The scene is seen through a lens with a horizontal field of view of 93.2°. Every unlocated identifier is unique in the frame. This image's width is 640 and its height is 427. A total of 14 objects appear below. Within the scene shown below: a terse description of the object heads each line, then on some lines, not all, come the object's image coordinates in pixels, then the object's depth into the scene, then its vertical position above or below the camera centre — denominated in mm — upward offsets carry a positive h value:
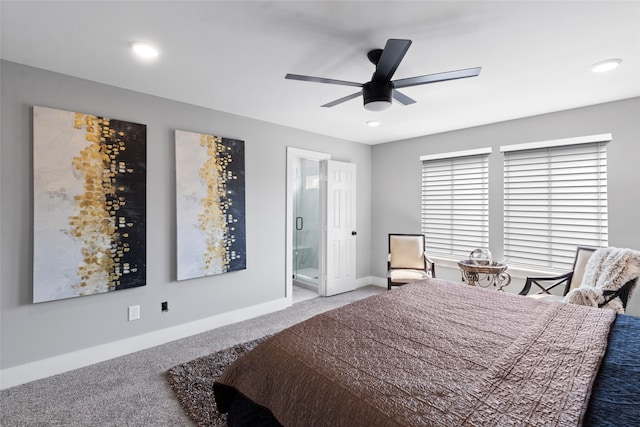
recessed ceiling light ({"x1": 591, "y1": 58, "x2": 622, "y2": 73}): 2309 +1157
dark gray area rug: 1976 -1310
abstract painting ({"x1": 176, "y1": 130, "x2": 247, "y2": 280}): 3135 +90
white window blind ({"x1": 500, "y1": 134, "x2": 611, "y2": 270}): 3281 +159
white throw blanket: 2436 -545
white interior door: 4680 -205
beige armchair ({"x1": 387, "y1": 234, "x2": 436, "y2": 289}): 4215 -621
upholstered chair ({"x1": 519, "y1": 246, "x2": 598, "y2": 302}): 3008 -672
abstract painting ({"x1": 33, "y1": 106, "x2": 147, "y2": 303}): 2389 +74
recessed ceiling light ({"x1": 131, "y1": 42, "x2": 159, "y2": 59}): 2076 +1157
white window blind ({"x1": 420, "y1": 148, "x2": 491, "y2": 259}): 4113 +167
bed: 1010 -644
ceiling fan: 1795 +882
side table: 3395 -699
